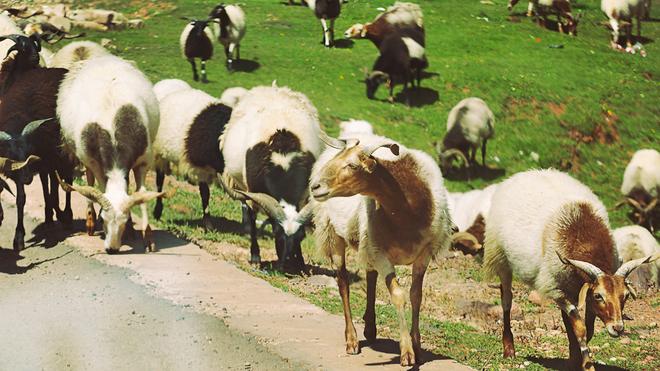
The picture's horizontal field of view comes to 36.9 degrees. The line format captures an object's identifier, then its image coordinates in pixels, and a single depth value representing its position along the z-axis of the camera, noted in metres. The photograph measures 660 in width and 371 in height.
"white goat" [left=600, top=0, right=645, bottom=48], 38.31
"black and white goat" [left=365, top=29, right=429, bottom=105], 30.20
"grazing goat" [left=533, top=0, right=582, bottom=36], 38.84
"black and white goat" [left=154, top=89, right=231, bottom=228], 17.80
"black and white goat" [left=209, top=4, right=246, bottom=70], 30.02
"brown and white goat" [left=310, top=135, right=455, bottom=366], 9.88
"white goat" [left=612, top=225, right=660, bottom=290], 19.72
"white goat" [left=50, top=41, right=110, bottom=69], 19.60
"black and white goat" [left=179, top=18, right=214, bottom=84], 27.66
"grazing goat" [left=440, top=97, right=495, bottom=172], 26.39
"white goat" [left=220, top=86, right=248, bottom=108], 22.45
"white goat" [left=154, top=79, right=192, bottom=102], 21.33
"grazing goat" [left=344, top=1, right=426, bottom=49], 33.69
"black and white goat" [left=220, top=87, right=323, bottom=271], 14.70
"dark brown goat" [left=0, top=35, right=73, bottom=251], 15.02
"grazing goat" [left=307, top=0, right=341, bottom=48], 33.81
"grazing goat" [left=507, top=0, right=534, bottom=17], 40.00
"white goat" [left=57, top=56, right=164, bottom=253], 14.41
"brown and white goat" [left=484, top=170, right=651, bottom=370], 10.51
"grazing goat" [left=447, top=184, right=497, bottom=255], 19.58
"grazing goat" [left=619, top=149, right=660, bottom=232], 25.66
